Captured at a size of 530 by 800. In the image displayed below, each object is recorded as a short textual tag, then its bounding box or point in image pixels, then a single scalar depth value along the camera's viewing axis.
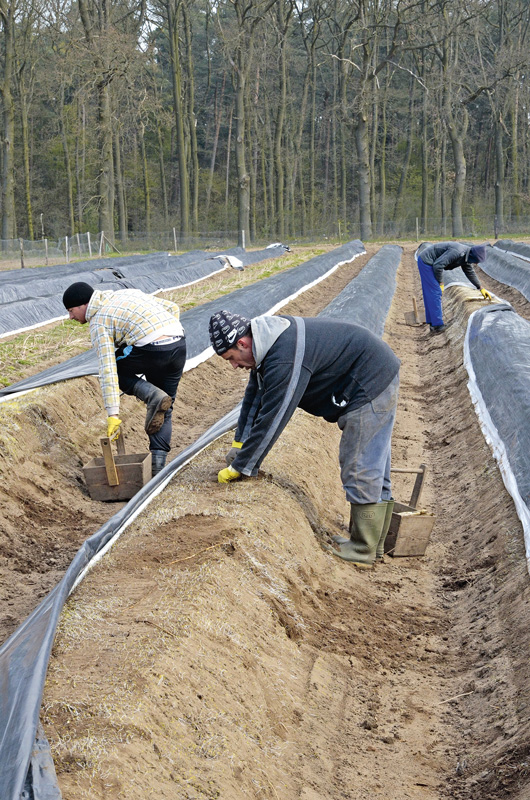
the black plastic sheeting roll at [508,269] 16.73
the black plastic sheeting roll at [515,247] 23.36
